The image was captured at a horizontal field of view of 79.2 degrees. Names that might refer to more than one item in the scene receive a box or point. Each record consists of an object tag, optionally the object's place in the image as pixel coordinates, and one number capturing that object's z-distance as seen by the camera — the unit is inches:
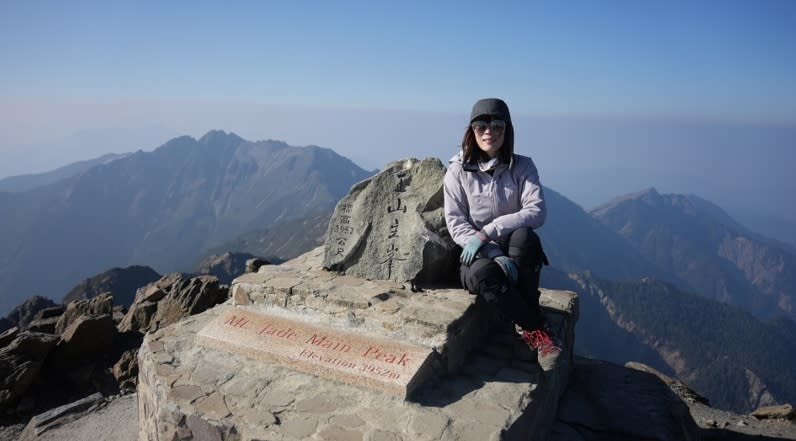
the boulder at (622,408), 252.7
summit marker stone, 259.8
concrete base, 181.3
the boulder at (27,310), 699.4
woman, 213.9
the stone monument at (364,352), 188.7
